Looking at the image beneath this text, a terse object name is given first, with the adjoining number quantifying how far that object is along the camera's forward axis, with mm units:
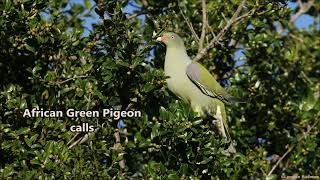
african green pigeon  13398
